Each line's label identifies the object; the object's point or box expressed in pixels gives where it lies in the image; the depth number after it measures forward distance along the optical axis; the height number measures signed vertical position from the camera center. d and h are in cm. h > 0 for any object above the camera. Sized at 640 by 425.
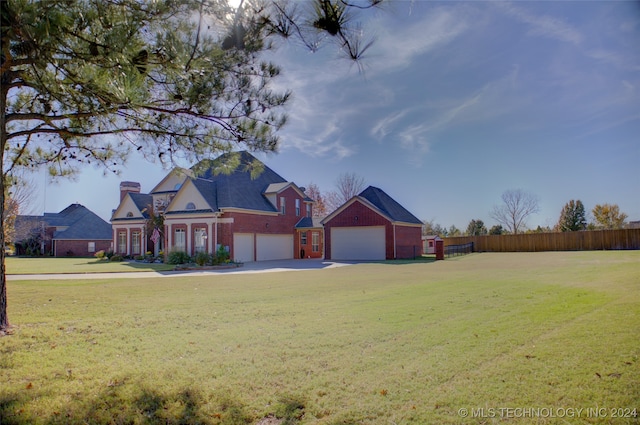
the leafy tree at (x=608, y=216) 5019 +146
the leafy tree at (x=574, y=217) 4938 +138
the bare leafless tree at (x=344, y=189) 4975 +566
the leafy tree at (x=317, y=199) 5141 +460
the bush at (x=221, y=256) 2264 -126
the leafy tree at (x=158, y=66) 455 +238
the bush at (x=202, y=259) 2205 -133
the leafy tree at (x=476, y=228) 5397 +27
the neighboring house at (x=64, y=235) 4178 +34
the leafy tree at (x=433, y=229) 6054 +30
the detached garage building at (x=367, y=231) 2872 +6
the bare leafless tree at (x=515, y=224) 5316 +73
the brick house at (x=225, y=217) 2652 +134
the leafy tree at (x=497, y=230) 5183 -8
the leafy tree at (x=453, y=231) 5639 -11
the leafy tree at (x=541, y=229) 5021 -6
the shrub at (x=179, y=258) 2416 -137
